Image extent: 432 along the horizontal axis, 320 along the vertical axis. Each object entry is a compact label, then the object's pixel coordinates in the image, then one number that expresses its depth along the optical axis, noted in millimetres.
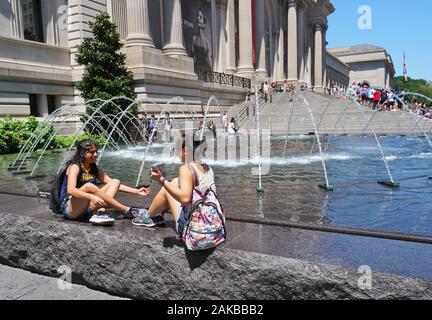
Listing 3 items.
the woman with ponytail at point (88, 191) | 4436
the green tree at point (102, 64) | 20188
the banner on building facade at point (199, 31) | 30609
